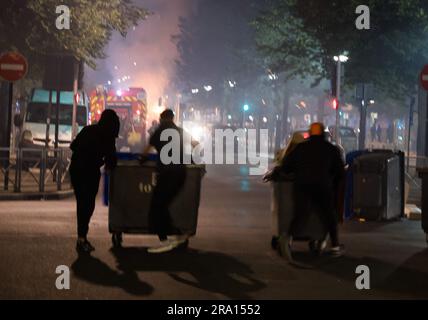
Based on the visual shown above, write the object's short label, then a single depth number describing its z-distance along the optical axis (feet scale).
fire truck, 136.05
